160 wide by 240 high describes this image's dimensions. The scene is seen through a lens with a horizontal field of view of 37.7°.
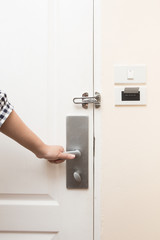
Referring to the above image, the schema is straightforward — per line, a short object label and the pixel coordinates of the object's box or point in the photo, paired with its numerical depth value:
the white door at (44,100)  0.94
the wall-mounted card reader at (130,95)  0.93
